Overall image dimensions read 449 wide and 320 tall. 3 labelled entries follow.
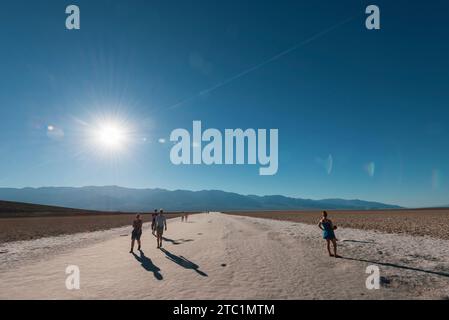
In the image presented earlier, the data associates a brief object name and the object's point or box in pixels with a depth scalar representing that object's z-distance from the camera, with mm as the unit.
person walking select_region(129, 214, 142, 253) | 15867
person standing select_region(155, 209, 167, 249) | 17594
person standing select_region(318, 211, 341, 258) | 13398
